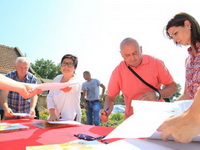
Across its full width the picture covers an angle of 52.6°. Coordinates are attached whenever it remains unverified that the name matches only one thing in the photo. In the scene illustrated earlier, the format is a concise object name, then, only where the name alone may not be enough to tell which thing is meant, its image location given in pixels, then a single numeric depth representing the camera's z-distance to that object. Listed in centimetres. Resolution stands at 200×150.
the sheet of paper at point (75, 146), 95
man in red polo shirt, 206
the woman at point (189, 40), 173
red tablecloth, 110
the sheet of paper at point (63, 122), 168
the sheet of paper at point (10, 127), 146
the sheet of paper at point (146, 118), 74
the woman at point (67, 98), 231
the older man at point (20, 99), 307
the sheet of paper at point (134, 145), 71
